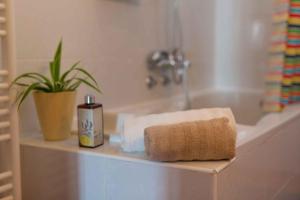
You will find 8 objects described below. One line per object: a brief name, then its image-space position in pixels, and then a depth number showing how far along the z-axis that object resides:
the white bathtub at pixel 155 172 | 1.02
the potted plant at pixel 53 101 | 1.27
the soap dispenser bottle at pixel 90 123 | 1.17
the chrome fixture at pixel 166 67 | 2.10
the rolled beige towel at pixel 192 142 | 1.02
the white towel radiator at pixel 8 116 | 1.12
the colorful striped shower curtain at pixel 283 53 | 1.92
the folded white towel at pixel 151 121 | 1.14
